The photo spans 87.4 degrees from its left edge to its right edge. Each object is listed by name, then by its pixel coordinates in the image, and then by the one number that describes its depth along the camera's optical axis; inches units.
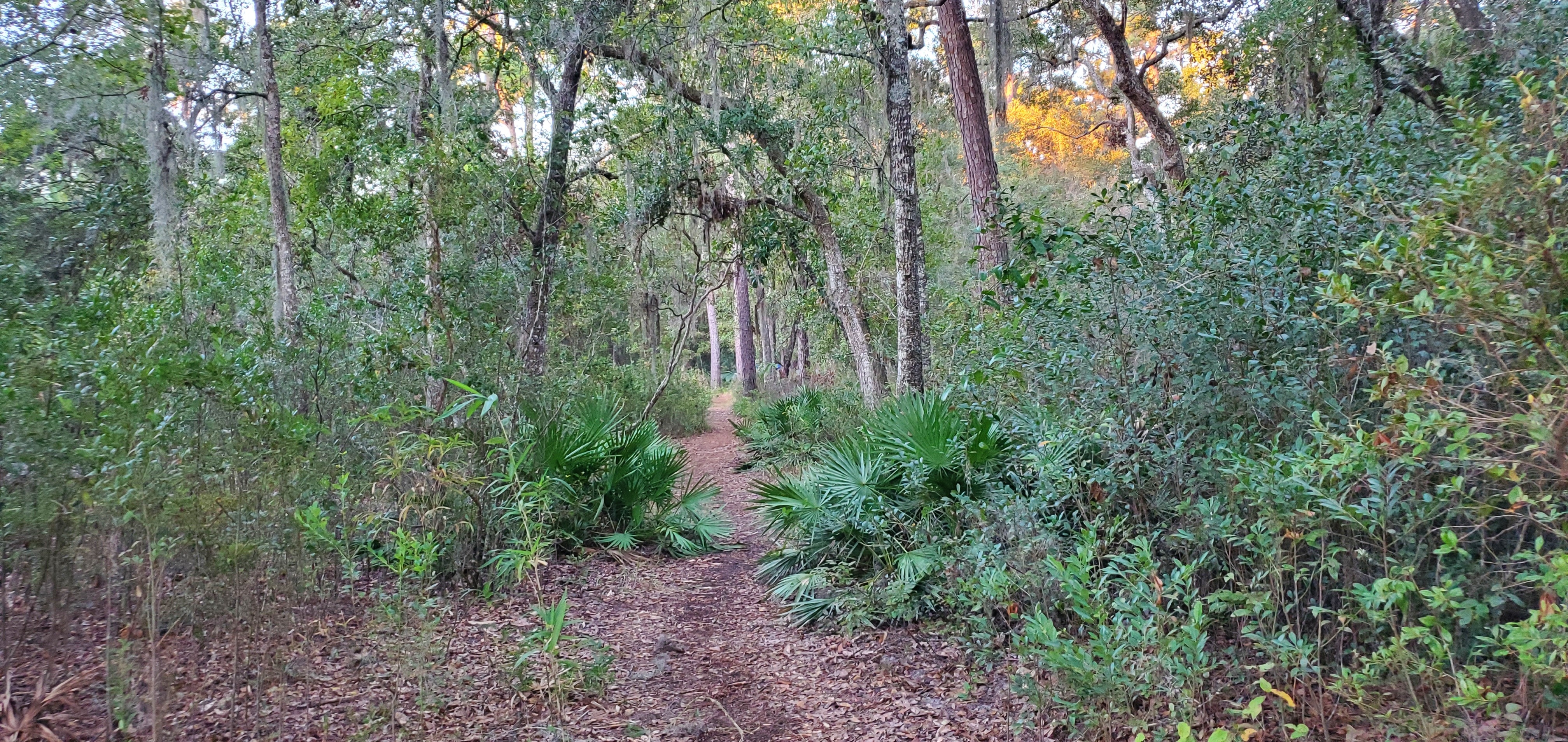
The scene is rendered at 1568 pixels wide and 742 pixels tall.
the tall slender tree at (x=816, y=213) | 388.2
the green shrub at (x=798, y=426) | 418.0
